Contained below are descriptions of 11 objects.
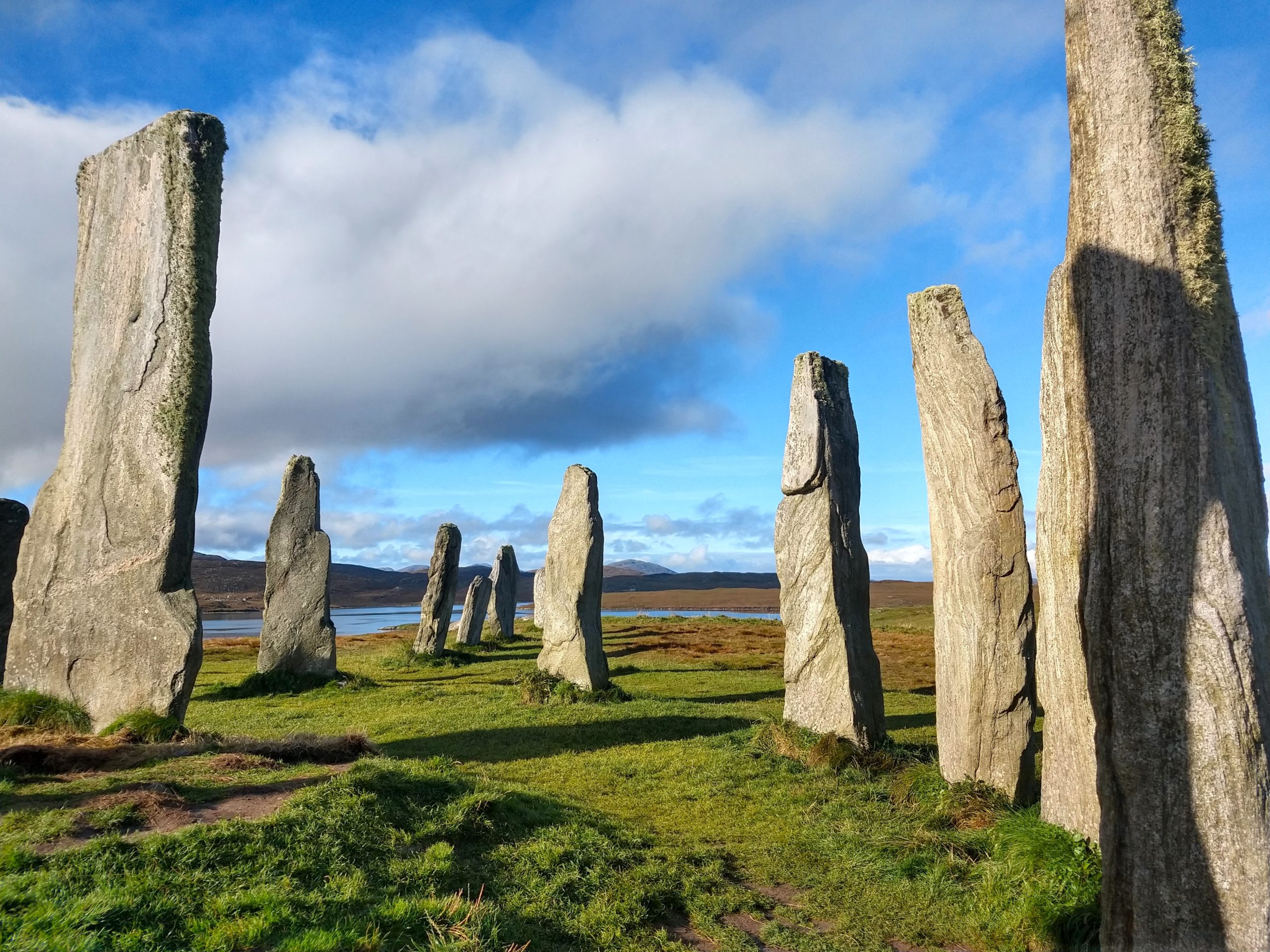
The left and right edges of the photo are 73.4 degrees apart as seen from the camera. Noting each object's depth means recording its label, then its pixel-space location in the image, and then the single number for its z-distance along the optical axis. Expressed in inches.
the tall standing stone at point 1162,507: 130.5
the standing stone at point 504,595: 1156.5
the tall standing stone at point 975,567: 289.7
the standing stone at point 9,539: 401.7
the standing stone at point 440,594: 824.3
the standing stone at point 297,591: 632.4
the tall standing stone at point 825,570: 388.5
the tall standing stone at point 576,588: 580.4
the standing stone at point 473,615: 981.8
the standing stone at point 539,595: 1301.7
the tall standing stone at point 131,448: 326.3
